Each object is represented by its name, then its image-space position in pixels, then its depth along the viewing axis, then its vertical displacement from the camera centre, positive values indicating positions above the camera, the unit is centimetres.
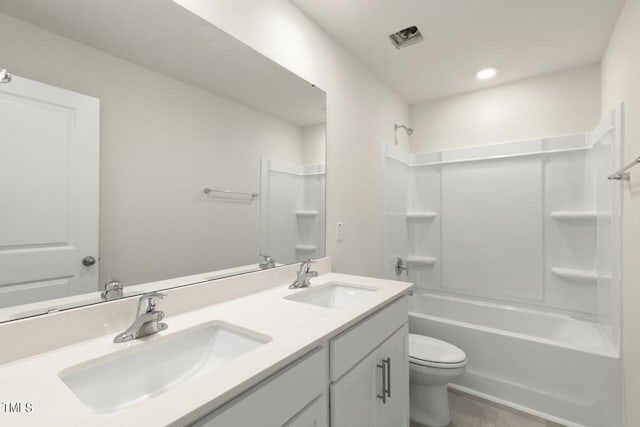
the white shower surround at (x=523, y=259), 184 -37
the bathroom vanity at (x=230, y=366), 60 -38
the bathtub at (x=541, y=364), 176 -97
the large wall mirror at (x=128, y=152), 81 +22
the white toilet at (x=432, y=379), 177 -100
